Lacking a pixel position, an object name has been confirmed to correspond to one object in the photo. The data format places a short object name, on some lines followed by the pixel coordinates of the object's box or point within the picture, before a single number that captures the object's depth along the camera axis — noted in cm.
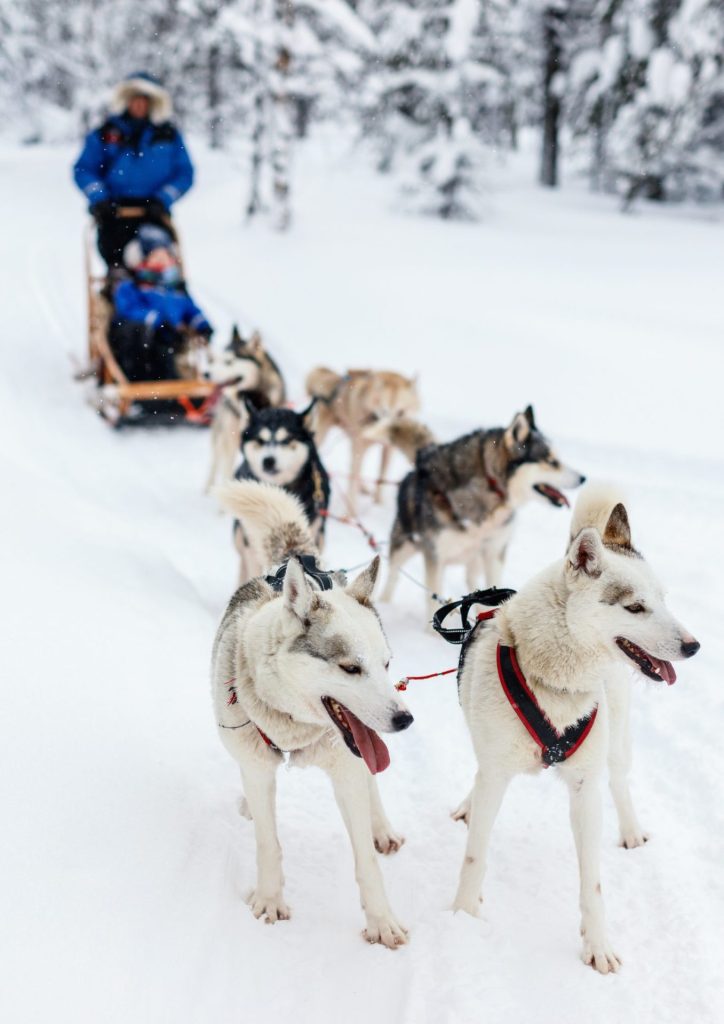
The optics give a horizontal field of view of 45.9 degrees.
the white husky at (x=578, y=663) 199
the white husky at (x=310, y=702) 189
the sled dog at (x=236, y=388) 578
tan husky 580
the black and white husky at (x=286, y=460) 414
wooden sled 668
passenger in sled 697
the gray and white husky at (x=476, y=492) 391
